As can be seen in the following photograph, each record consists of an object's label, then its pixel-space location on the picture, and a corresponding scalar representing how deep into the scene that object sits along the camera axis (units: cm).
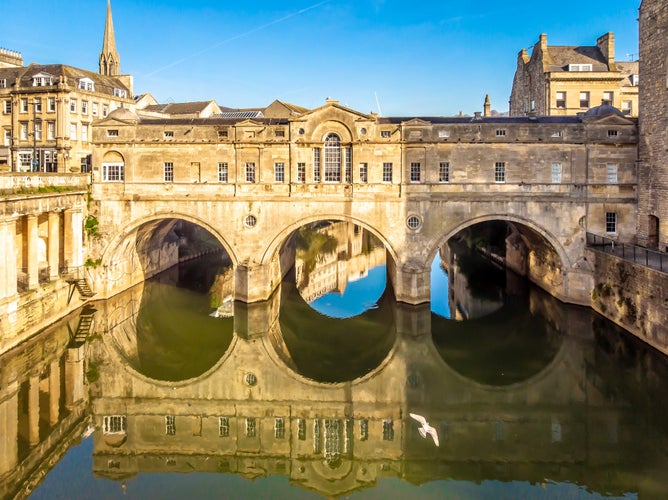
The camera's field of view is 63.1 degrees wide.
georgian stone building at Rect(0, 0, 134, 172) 4756
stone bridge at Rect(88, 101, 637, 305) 3075
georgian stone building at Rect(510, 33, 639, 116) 4400
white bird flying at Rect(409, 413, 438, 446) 1785
